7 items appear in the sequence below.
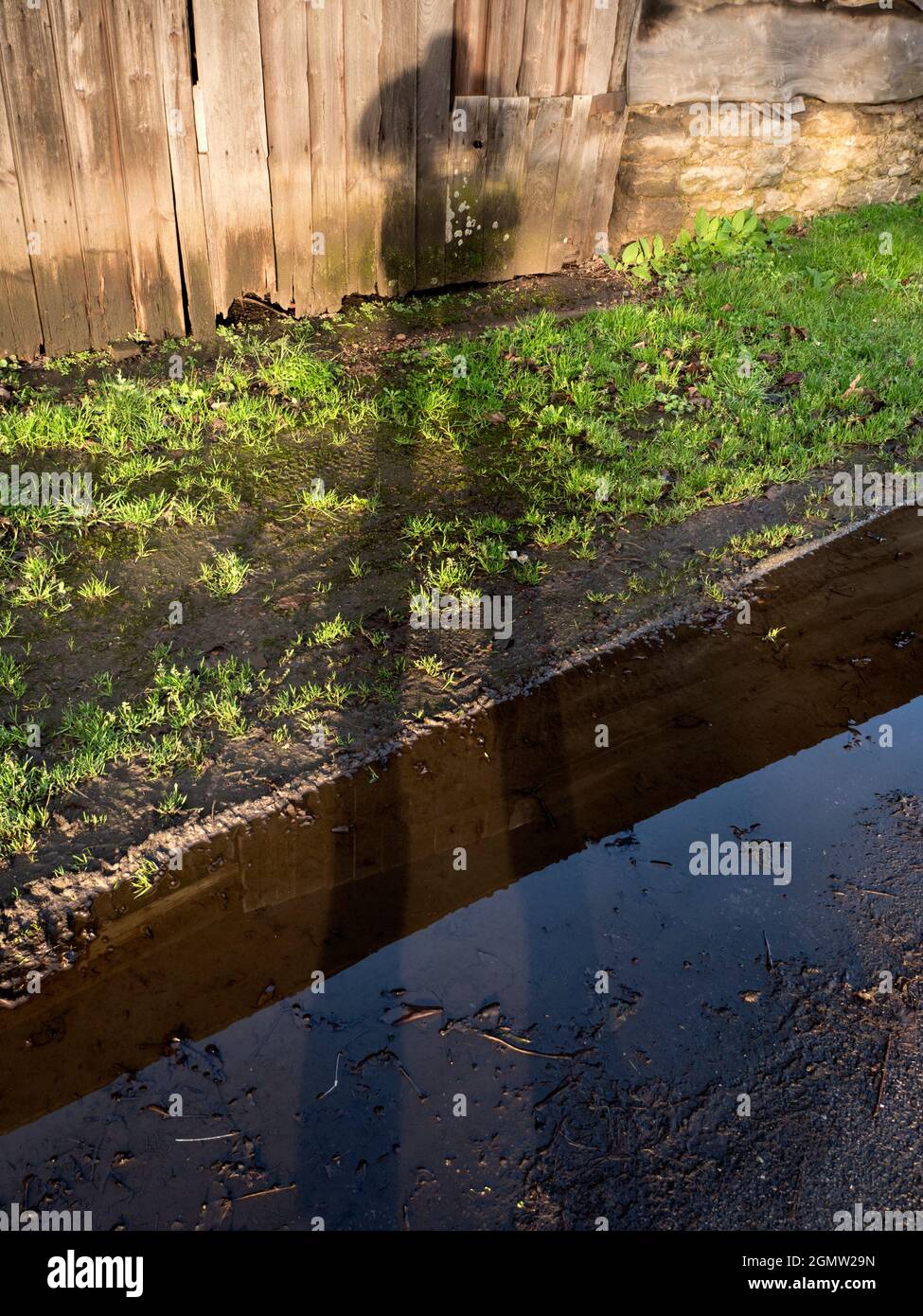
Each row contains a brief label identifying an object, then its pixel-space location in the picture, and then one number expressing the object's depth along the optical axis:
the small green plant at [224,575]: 4.50
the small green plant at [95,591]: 4.43
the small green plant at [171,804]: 3.50
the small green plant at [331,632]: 4.28
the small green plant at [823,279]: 7.56
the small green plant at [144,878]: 3.28
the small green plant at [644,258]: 7.71
